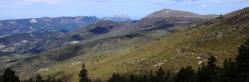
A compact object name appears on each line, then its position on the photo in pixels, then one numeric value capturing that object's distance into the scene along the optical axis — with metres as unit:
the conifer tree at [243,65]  30.87
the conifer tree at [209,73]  33.86
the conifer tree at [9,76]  34.00
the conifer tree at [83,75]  60.79
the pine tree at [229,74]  32.71
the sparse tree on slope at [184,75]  49.07
